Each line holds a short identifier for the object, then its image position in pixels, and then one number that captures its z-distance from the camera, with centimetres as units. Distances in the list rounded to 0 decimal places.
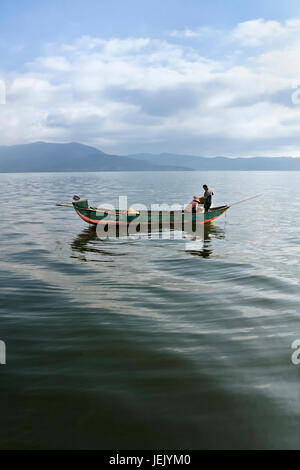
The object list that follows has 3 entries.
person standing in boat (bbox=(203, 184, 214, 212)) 2550
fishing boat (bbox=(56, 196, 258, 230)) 2291
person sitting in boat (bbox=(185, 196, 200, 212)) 2419
